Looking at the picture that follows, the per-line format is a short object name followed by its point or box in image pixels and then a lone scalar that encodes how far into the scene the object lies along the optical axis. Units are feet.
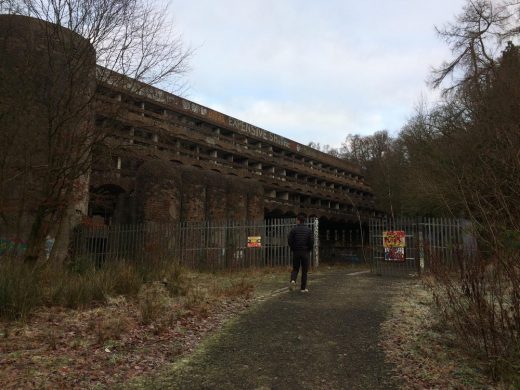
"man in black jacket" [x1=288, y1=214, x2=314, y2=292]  34.04
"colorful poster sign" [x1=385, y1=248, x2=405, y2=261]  49.55
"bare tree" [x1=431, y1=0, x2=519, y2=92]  73.20
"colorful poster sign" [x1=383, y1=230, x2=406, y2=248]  49.49
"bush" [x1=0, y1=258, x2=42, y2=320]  22.95
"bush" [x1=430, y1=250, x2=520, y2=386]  16.10
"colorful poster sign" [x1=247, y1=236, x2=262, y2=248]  57.67
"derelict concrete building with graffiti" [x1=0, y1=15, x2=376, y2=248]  34.94
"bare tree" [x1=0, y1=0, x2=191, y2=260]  31.78
